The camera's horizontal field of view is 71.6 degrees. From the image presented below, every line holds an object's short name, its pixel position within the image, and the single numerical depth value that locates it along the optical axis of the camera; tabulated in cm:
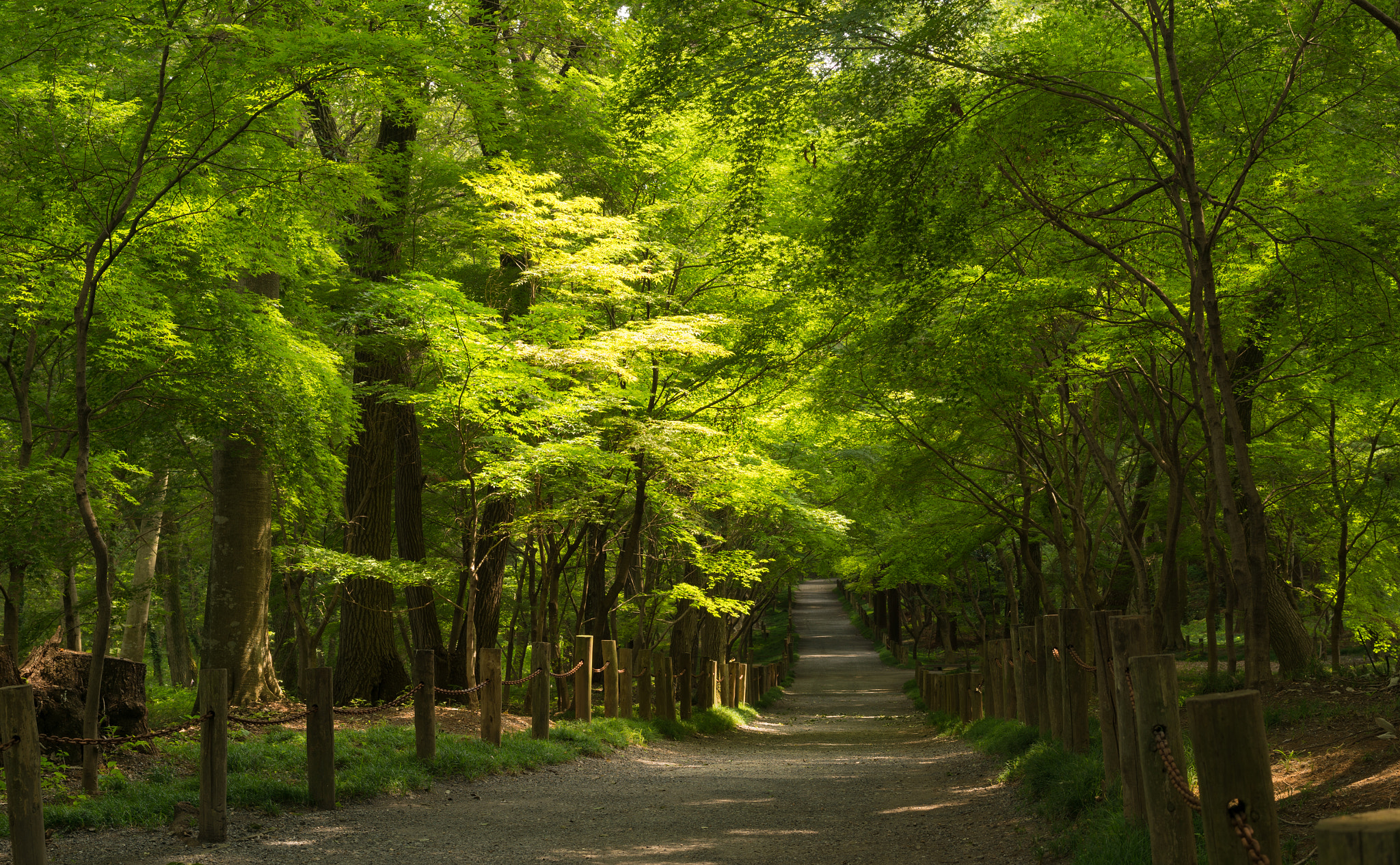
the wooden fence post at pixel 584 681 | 1280
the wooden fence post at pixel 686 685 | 1667
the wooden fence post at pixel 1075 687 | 775
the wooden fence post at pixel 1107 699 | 656
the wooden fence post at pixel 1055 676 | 845
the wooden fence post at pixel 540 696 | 1130
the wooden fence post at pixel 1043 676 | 885
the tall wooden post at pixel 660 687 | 1560
